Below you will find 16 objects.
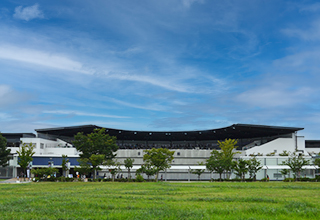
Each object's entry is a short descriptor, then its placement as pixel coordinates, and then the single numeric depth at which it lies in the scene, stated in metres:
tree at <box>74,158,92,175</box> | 44.84
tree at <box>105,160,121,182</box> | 47.01
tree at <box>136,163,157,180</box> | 45.88
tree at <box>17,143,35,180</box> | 48.12
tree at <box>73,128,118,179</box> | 47.59
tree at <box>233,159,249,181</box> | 46.44
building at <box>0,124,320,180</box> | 57.42
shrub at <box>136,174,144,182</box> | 44.91
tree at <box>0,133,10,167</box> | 55.88
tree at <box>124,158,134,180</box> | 48.52
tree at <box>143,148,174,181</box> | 46.19
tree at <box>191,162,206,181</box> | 51.87
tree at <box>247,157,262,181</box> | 46.95
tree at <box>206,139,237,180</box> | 47.50
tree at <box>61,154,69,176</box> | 45.97
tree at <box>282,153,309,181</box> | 46.53
